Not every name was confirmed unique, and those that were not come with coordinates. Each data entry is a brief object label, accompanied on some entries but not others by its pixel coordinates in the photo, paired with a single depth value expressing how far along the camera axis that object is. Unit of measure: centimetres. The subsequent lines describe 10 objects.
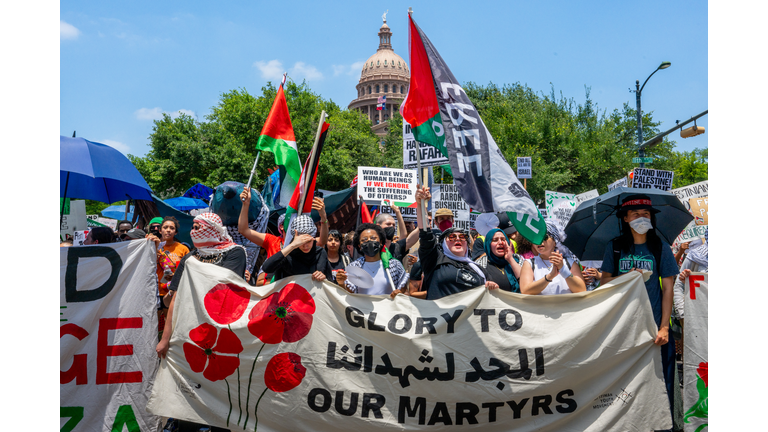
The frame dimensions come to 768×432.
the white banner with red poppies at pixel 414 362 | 383
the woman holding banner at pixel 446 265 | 414
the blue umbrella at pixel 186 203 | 1220
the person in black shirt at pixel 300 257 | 424
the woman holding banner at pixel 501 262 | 461
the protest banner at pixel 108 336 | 399
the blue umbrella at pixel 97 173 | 451
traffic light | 1331
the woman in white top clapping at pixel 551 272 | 409
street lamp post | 1744
